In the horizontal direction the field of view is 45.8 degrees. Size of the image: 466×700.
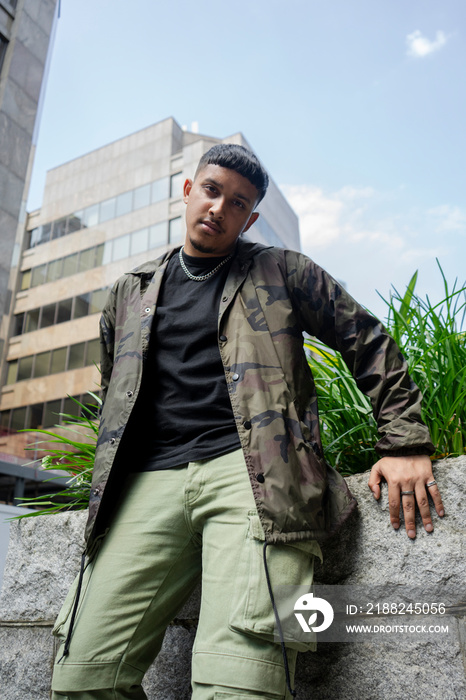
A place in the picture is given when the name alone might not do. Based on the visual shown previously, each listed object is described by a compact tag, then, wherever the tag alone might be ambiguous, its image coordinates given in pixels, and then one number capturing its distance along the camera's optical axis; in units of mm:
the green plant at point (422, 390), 1805
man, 1233
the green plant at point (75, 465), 2344
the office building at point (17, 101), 10172
